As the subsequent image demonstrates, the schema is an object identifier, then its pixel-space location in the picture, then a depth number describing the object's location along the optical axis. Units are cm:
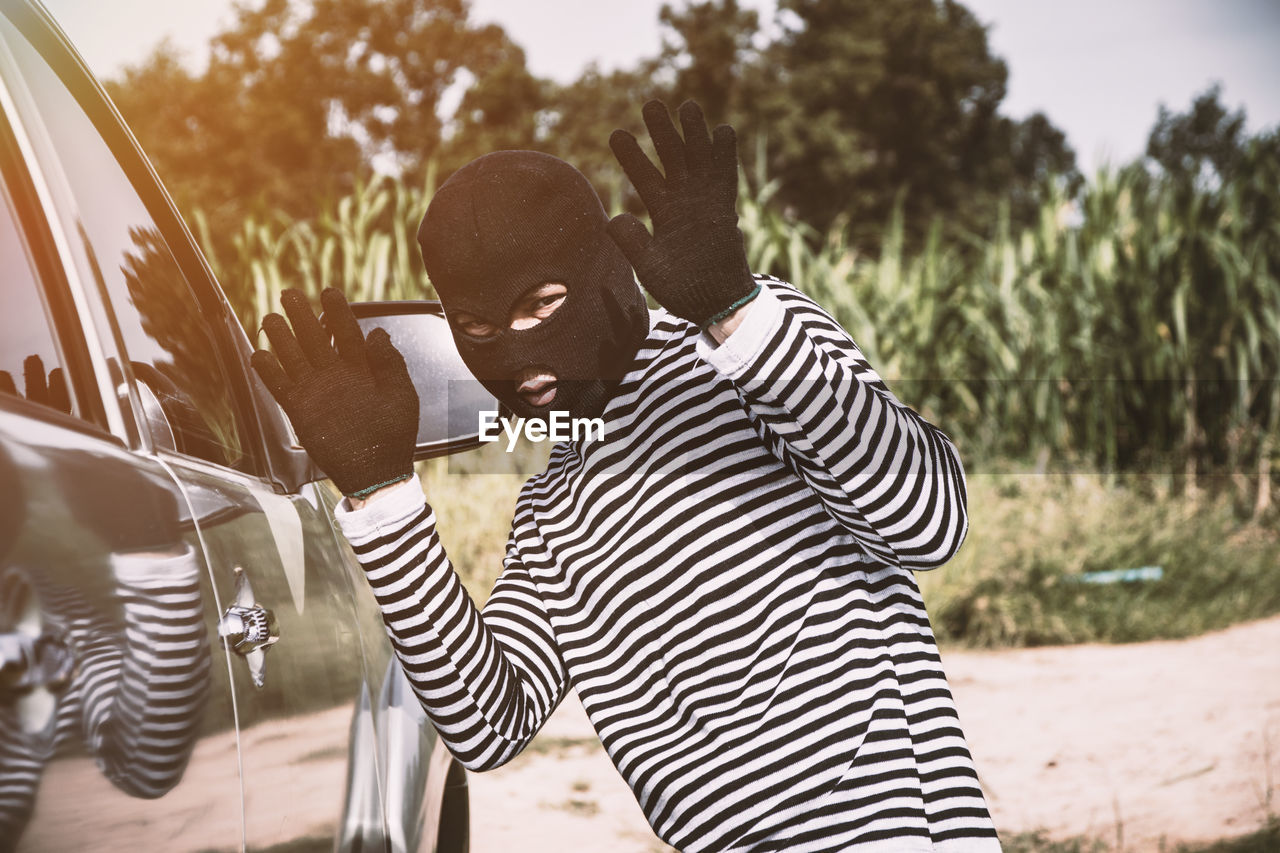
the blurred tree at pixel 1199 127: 7193
